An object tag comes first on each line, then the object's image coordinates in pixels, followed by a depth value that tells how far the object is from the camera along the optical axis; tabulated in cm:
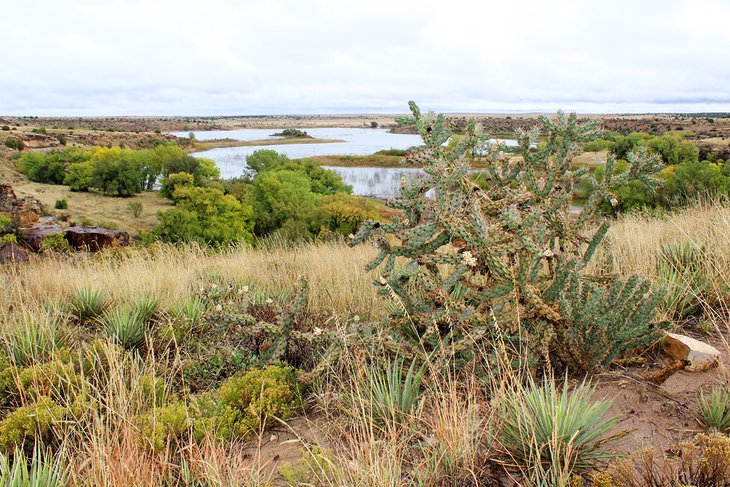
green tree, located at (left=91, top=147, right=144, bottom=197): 6631
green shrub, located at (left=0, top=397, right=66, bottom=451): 302
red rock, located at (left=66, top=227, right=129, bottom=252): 2638
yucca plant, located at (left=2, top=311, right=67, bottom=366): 421
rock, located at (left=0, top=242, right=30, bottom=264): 1221
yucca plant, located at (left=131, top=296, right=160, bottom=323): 498
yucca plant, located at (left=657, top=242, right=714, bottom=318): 430
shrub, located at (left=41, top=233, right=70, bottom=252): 2167
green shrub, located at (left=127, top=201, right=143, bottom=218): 5594
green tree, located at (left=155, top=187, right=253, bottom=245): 4731
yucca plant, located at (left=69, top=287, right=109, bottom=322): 555
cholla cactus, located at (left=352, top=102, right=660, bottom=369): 318
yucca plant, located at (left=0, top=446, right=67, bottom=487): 234
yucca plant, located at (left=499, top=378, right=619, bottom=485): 237
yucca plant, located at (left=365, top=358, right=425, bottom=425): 291
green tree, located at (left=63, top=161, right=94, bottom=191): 6831
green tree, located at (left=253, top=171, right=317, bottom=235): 5175
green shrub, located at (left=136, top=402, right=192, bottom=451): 277
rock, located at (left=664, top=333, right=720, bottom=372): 332
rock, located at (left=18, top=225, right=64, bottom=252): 2553
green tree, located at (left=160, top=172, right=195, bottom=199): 5822
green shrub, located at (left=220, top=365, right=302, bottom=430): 320
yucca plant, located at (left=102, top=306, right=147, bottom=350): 457
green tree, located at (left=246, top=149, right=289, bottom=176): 7425
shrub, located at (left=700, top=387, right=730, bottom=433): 262
